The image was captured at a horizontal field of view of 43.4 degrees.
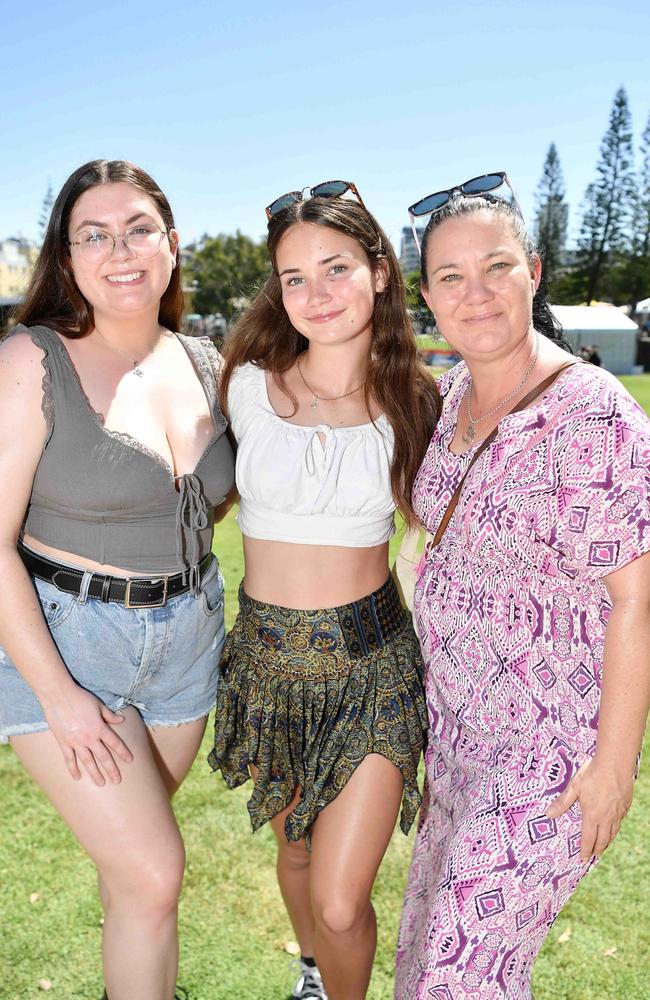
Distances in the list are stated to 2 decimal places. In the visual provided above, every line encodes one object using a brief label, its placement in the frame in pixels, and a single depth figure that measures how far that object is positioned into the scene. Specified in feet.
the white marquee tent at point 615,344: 122.97
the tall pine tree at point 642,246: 146.20
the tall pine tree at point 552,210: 156.15
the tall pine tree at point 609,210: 144.97
